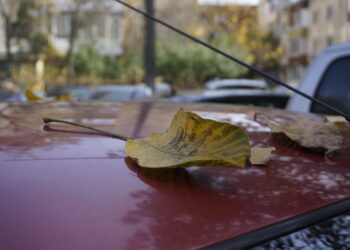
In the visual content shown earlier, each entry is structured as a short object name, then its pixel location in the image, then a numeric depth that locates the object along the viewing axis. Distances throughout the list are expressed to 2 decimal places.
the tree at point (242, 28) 40.16
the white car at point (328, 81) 3.09
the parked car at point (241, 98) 5.48
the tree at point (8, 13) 18.13
